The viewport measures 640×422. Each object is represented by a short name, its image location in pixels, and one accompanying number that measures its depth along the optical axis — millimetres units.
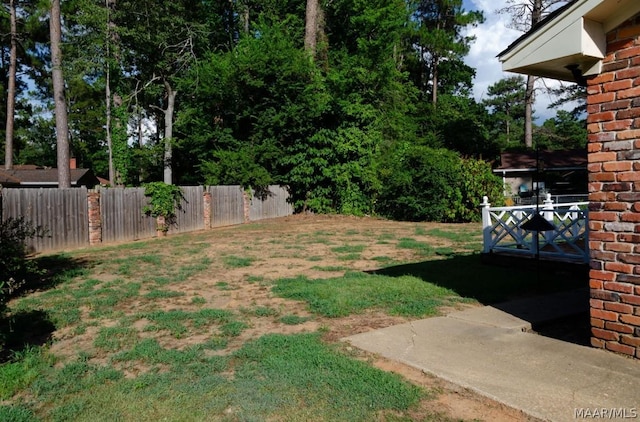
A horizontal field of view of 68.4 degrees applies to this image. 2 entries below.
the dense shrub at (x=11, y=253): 6850
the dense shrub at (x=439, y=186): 20891
